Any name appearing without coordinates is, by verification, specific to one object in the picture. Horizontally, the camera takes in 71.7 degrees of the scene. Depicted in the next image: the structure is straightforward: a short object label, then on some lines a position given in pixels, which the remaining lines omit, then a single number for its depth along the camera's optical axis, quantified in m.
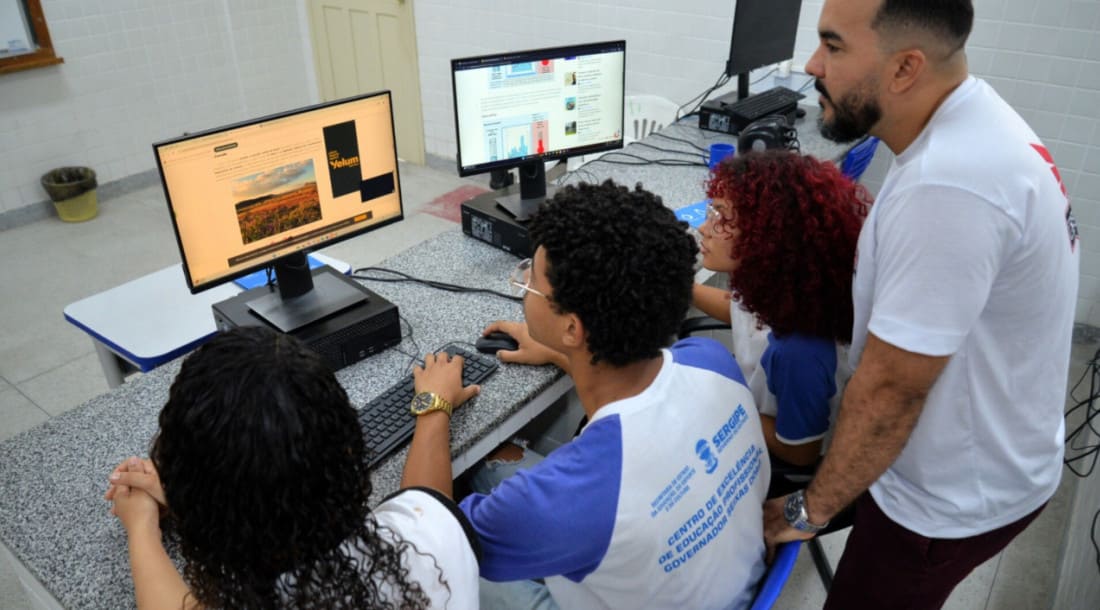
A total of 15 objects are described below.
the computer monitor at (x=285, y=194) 1.39
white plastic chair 3.43
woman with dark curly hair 0.82
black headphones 2.34
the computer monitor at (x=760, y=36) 2.63
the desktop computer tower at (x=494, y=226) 2.02
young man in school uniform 1.01
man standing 1.03
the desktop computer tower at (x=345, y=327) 1.54
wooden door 4.57
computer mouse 1.64
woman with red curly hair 1.37
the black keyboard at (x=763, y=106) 2.76
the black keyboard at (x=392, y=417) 1.36
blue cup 2.51
